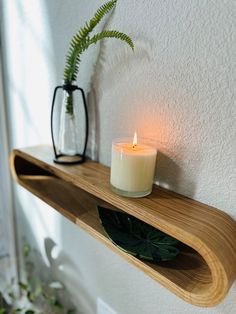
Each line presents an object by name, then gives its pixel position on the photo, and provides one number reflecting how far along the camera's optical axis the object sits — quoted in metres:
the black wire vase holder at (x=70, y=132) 0.64
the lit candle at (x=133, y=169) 0.46
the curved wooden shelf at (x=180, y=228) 0.37
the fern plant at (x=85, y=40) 0.51
